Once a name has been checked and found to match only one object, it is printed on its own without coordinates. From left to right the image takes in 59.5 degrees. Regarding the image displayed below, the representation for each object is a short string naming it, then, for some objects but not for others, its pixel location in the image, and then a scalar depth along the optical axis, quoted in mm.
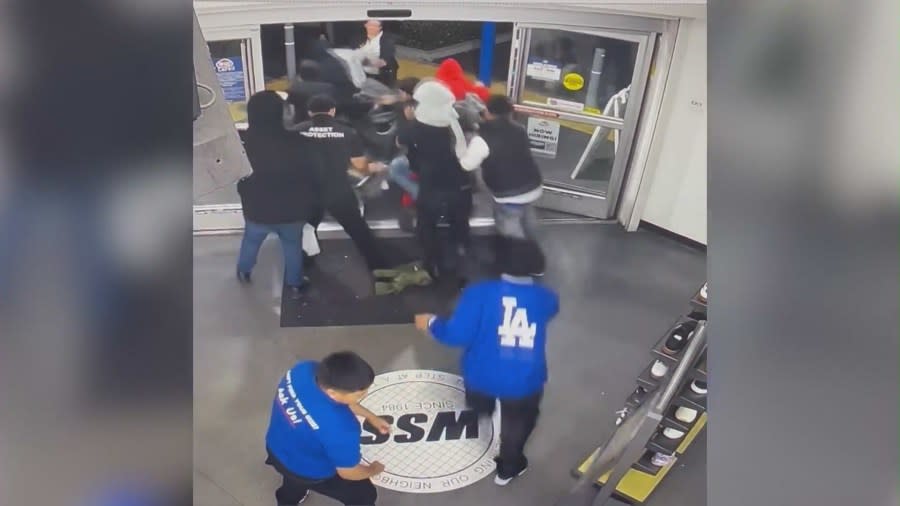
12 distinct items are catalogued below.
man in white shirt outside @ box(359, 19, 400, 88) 5848
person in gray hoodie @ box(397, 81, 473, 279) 5324
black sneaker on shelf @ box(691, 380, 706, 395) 3721
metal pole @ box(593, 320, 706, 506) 3537
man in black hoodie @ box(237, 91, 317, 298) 4902
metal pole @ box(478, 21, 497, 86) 6117
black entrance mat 5352
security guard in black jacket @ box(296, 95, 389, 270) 5254
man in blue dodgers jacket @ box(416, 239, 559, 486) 3790
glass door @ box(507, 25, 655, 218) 5758
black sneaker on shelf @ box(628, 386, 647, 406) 4061
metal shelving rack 3623
